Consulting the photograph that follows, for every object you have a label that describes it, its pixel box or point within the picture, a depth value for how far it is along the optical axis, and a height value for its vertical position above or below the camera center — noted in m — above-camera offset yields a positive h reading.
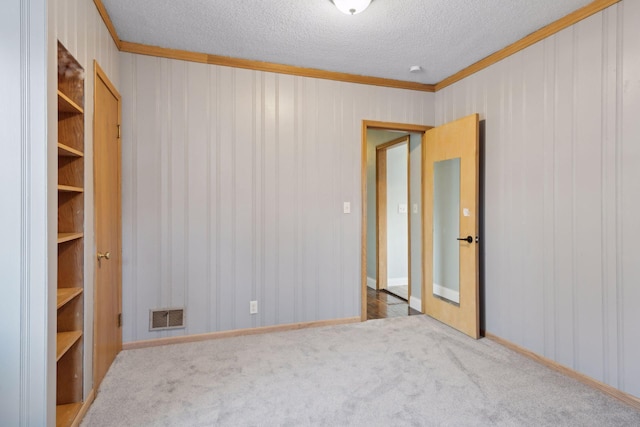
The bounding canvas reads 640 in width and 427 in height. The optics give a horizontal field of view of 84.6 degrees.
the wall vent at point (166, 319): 2.95 -0.88
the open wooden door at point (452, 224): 3.13 -0.10
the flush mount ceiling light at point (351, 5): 2.20 +1.32
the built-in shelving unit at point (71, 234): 1.93 -0.10
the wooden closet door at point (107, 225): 2.23 -0.08
